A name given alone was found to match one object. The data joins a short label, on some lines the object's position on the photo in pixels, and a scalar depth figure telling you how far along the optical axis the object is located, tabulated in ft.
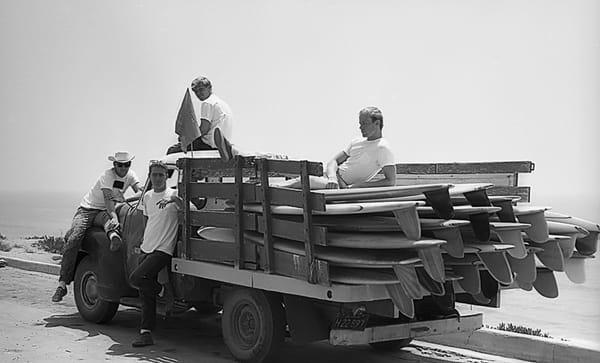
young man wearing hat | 29.50
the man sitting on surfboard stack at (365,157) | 23.70
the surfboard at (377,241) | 18.62
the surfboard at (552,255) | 22.03
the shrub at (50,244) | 56.71
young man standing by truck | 25.39
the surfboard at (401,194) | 19.30
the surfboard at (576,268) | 23.12
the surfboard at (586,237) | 23.32
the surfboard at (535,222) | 21.42
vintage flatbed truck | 20.70
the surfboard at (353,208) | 18.85
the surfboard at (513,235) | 20.21
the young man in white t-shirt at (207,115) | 29.09
